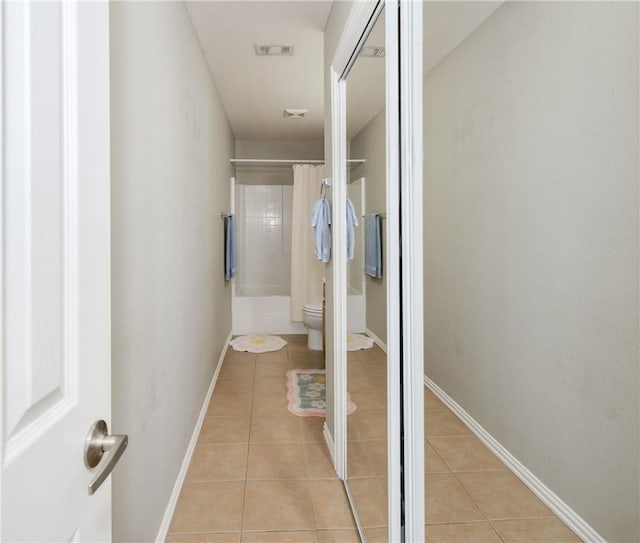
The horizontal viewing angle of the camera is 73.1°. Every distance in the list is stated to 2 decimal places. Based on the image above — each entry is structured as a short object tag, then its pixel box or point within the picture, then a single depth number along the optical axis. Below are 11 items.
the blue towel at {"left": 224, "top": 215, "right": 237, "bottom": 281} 4.41
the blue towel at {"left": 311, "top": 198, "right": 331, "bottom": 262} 2.46
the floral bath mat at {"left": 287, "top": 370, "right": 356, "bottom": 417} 2.96
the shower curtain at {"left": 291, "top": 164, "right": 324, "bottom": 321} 5.00
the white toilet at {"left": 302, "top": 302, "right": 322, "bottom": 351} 4.32
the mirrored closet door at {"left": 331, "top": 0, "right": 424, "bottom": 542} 1.11
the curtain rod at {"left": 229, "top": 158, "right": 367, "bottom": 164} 4.86
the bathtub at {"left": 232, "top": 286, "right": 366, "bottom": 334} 5.25
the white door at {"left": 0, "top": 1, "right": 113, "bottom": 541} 0.47
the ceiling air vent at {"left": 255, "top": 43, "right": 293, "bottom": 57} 2.87
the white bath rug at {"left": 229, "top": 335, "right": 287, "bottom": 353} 4.58
